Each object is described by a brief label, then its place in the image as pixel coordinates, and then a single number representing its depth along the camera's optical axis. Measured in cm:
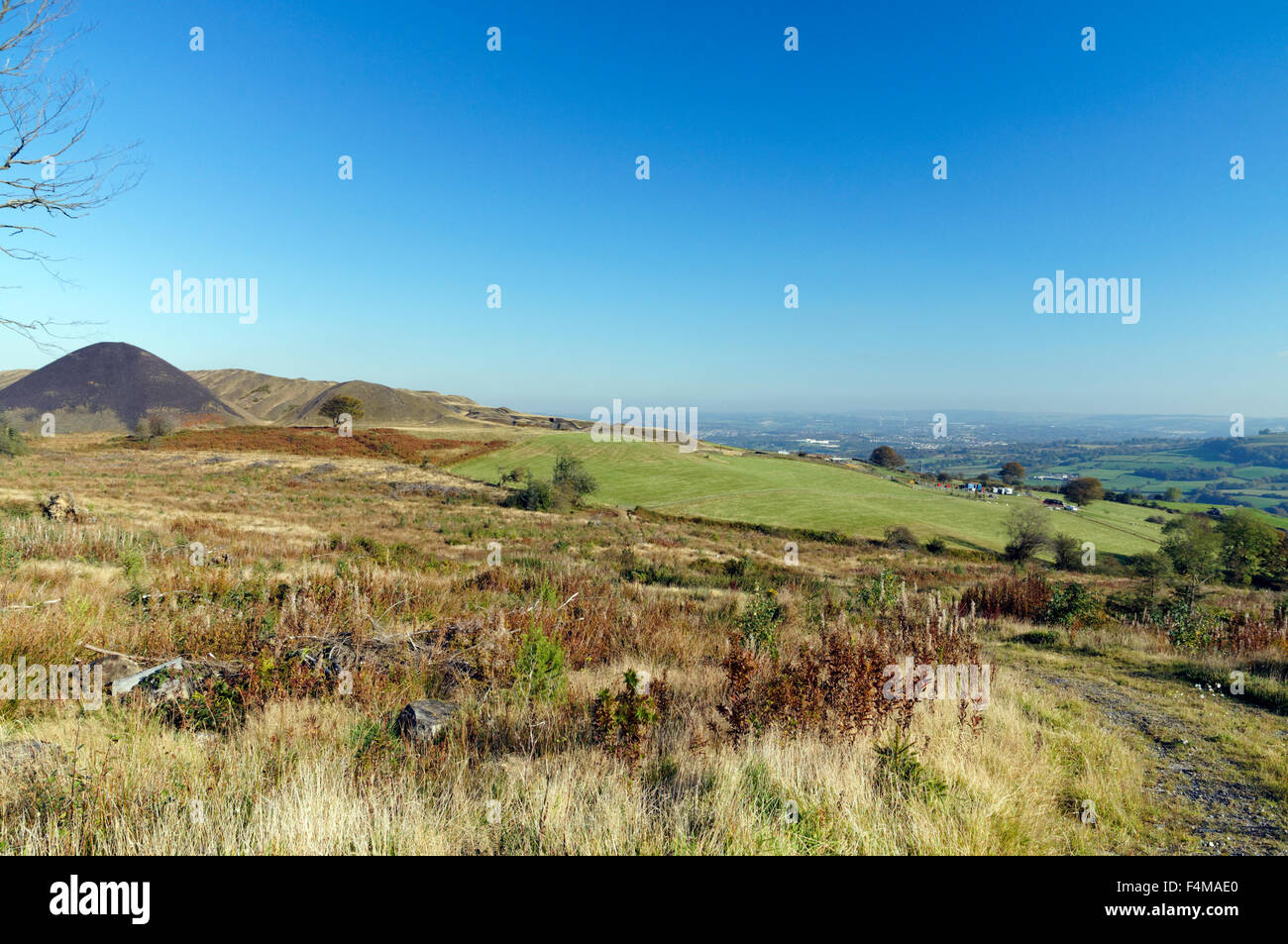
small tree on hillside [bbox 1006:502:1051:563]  4122
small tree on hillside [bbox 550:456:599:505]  4872
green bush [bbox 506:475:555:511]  4170
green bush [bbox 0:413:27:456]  4506
